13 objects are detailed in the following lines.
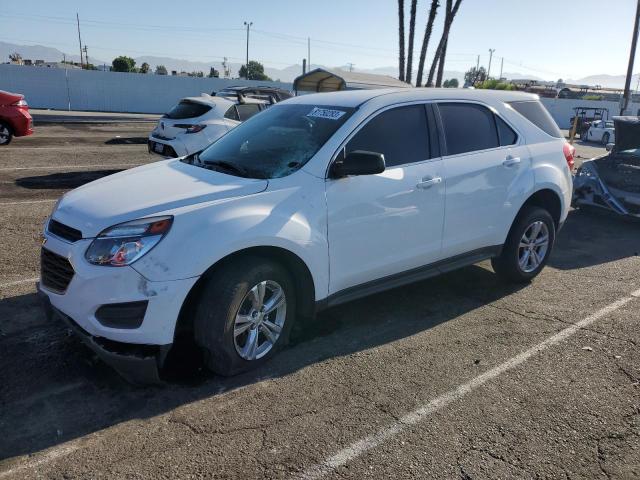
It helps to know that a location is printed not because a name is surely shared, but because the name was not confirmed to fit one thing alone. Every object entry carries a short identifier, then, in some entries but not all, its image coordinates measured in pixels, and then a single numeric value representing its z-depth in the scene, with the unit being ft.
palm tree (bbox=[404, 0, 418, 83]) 91.04
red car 40.63
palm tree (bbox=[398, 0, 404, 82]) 91.61
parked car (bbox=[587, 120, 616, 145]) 85.05
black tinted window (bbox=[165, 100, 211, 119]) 34.01
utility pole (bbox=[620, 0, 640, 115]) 100.37
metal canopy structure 61.77
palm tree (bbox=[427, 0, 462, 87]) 89.20
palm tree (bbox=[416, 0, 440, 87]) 87.29
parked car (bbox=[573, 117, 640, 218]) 27.45
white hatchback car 32.83
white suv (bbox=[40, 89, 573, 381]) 10.43
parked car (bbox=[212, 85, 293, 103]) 44.80
